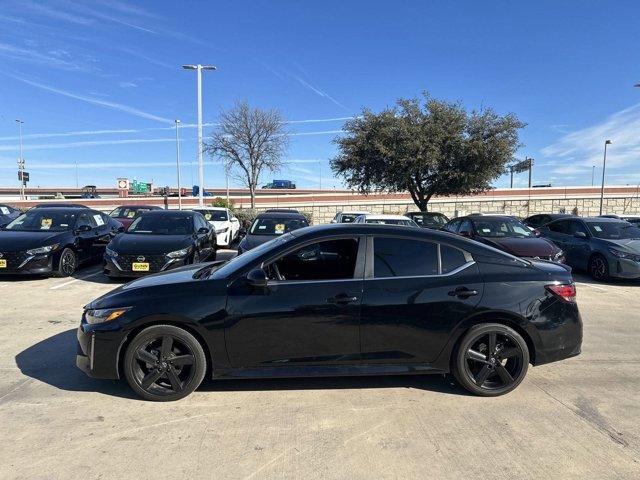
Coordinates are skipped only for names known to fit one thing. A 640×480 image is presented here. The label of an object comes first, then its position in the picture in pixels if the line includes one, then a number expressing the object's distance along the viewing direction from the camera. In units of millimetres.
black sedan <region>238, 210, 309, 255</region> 10234
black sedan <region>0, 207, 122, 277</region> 8930
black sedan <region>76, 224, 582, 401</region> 3779
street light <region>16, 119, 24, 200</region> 45281
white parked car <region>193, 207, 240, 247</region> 15591
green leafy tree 23453
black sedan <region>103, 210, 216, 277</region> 8586
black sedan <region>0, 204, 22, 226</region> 16625
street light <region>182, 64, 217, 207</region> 26578
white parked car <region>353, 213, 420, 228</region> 10703
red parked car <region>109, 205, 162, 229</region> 18788
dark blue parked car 9992
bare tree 31203
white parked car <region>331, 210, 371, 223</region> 15888
